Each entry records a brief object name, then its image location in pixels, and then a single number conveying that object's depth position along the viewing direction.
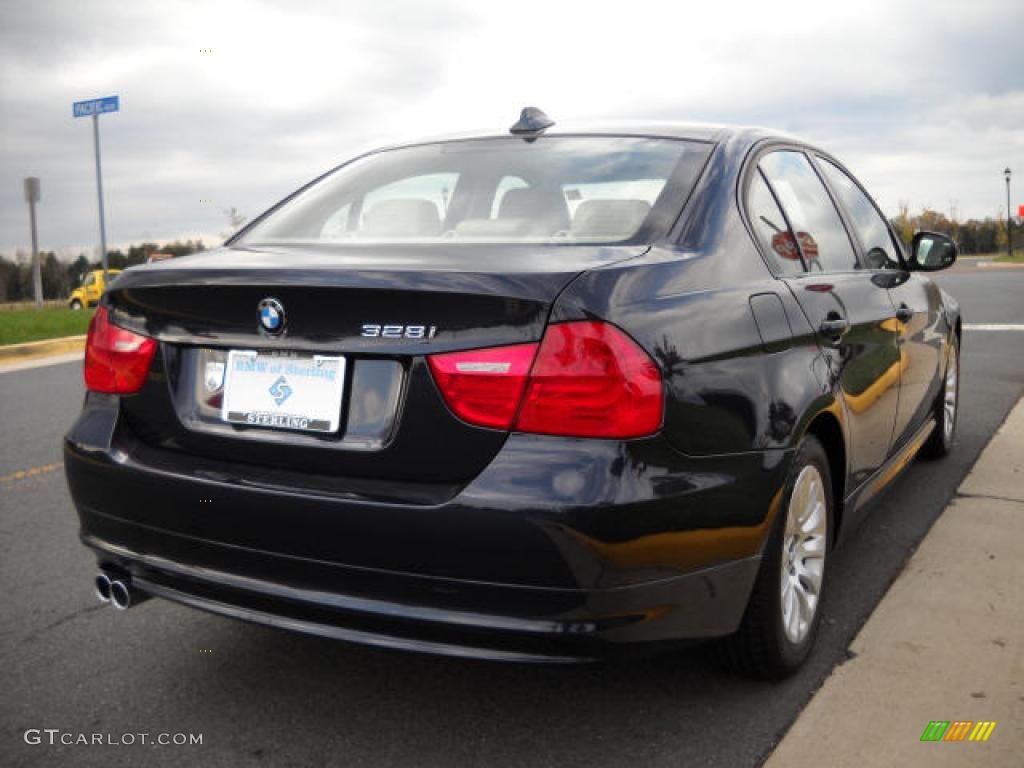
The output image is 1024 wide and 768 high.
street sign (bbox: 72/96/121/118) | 17.41
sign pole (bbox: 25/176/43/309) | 24.84
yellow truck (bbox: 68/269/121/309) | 36.53
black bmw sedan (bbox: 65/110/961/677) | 2.19
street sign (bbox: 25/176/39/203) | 19.66
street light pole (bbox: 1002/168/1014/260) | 52.39
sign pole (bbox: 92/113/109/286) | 19.47
